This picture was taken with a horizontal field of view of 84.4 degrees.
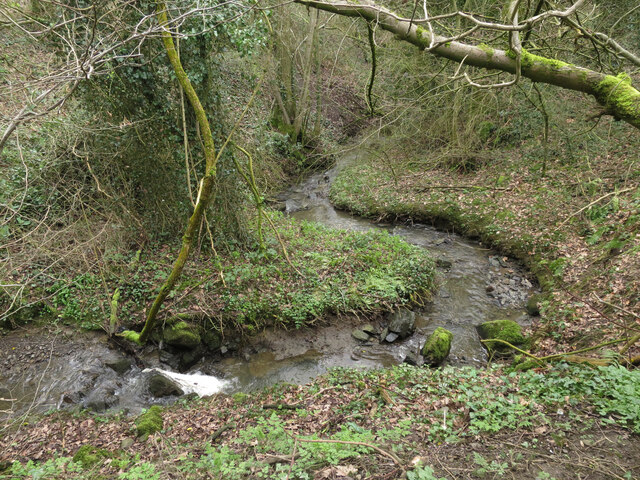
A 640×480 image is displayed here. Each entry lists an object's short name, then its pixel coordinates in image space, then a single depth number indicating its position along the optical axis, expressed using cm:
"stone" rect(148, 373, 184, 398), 573
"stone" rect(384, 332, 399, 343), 683
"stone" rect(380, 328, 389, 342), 693
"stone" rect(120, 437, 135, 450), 438
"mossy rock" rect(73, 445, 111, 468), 390
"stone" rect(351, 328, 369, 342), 692
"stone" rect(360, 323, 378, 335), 707
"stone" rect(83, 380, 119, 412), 538
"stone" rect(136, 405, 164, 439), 461
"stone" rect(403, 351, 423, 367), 622
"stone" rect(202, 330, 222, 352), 662
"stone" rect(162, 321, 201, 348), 632
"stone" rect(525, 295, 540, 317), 702
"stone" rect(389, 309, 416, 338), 691
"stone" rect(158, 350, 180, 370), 631
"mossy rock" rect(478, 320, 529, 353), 612
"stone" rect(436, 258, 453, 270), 905
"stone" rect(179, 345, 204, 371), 636
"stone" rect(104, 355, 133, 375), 599
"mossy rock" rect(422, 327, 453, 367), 618
